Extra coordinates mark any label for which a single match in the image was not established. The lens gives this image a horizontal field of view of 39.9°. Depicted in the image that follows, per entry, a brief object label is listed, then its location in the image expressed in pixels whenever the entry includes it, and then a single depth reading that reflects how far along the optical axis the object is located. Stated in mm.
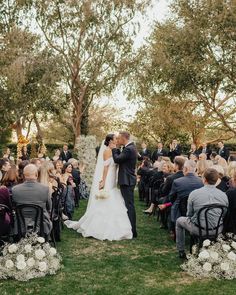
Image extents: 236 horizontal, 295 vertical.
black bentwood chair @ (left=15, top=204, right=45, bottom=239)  4486
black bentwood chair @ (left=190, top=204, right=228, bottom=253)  4468
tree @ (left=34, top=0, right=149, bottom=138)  19670
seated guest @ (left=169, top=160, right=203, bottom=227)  5354
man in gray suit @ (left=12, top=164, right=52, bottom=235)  4573
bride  6035
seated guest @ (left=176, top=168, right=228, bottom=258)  4527
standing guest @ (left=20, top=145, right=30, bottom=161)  13394
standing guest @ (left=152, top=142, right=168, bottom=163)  13591
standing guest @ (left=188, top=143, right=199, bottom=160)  13316
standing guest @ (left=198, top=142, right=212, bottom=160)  13702
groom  6072
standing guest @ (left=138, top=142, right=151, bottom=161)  14129
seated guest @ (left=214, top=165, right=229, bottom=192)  5557
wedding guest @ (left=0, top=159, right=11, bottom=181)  6476
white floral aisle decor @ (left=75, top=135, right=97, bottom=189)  11266
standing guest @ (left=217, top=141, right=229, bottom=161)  13374
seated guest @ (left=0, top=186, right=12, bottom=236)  4665
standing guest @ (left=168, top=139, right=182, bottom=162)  13999
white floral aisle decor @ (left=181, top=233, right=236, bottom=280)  4289
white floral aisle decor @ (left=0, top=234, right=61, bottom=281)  4224
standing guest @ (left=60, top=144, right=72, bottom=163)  13907
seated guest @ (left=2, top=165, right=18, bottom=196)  5134
